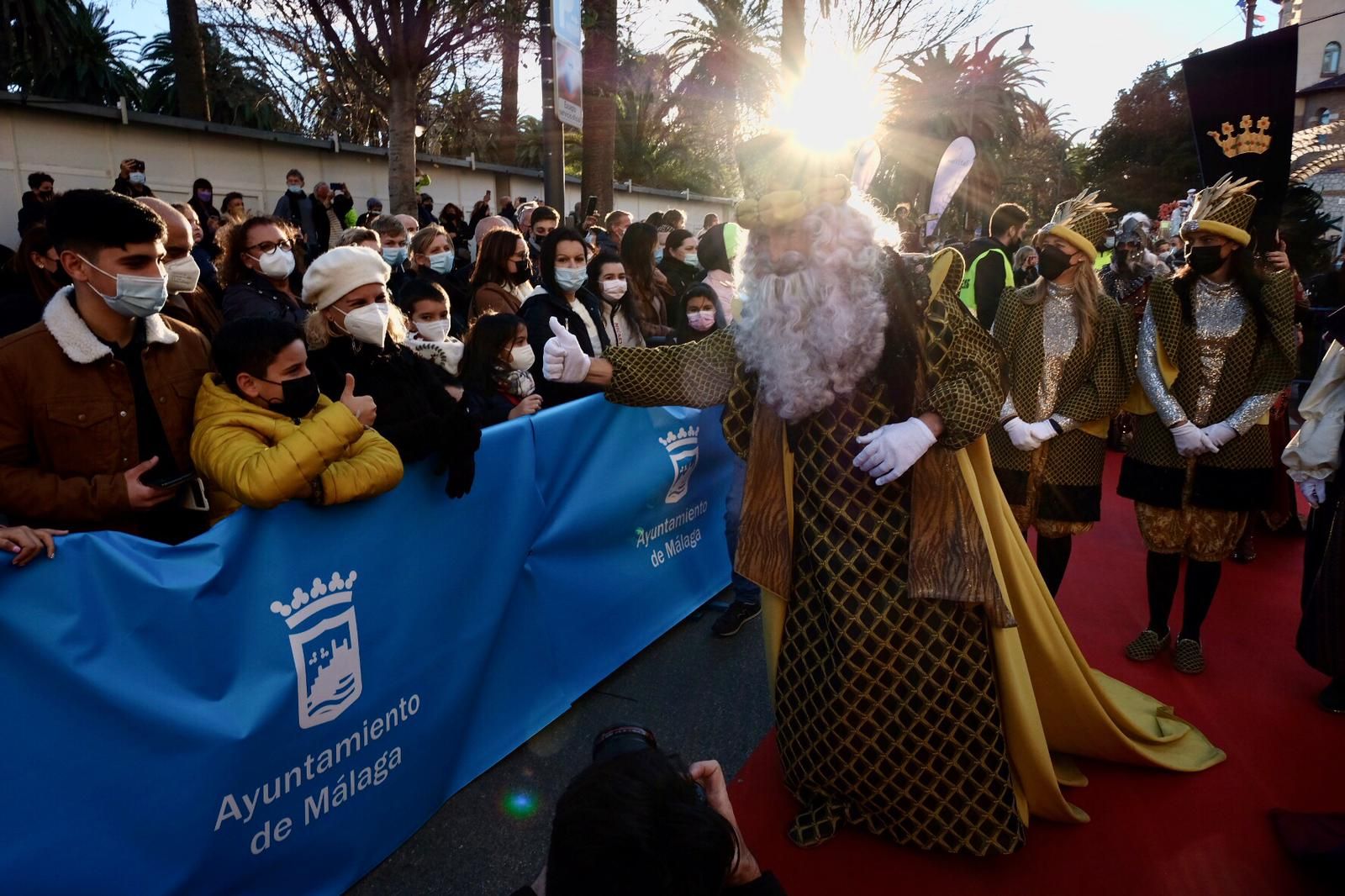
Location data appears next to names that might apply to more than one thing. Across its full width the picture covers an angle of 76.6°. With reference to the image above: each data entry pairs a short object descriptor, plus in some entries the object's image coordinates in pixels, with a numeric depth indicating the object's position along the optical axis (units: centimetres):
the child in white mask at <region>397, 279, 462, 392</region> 343
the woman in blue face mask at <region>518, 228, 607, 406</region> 414
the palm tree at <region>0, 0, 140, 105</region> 1809
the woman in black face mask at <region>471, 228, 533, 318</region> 466
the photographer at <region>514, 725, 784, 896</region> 110
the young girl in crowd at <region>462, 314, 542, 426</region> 352
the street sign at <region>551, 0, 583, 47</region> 725
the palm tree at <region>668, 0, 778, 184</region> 2327
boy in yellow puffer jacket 215
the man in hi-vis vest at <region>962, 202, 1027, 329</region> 661
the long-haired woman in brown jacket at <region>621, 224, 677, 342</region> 540
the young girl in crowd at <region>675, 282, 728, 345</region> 470
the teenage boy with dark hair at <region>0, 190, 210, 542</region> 216
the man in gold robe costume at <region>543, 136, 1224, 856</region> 237
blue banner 190
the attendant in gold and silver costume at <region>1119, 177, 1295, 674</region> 357
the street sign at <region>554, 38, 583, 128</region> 749
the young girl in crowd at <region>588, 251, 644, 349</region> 463
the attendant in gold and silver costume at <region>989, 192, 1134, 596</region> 375
